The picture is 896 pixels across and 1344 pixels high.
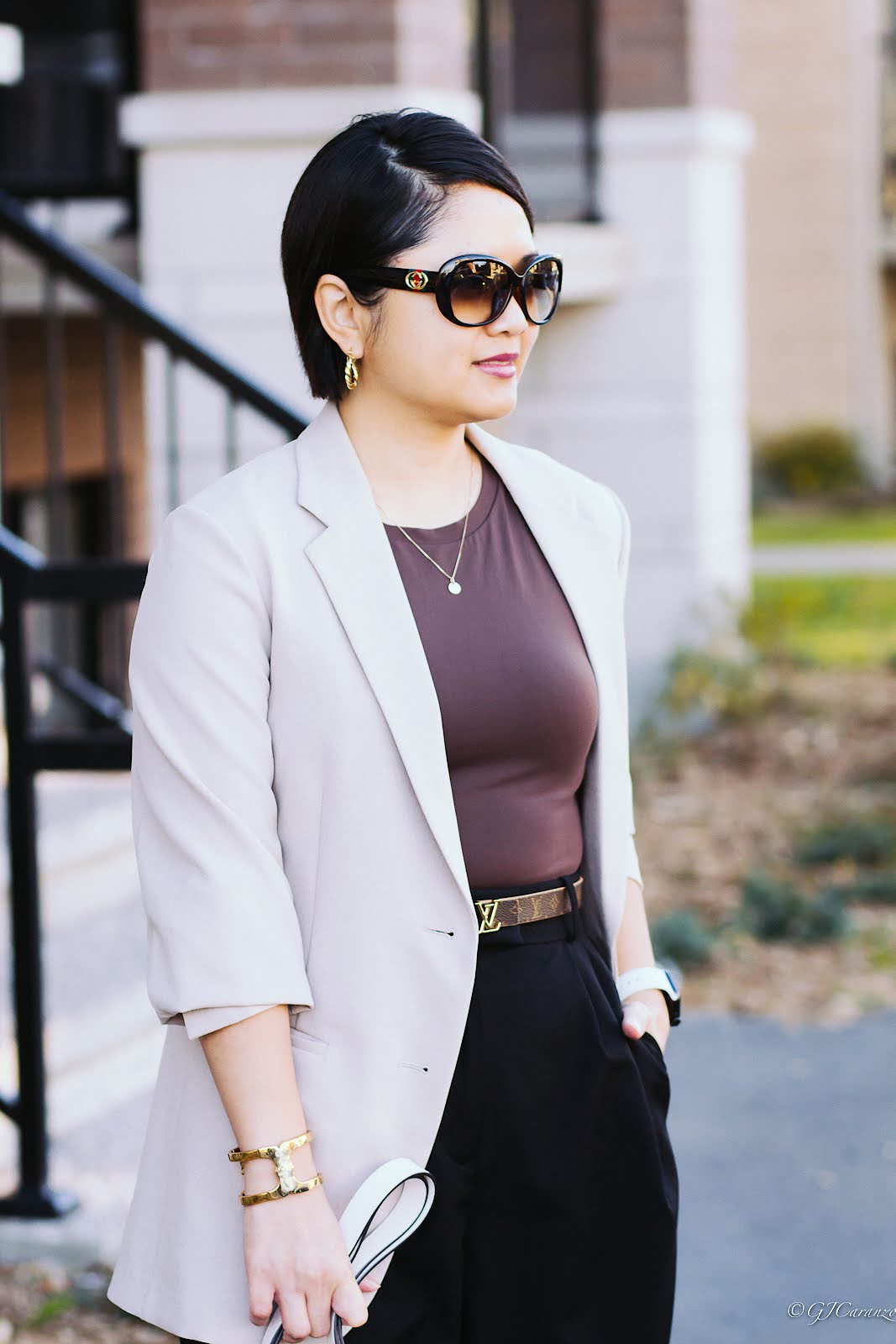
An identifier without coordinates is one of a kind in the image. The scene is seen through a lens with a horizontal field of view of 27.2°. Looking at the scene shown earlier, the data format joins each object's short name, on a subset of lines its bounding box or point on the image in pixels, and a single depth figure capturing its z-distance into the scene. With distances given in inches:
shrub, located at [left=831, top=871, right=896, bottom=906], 263.3
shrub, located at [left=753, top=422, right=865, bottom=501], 869.2
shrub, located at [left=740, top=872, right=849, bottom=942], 247.0
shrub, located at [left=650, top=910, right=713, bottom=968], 236.1
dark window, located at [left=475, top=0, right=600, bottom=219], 358.9
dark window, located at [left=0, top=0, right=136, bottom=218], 304.5
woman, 78.3
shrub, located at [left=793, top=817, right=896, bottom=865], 278.8
